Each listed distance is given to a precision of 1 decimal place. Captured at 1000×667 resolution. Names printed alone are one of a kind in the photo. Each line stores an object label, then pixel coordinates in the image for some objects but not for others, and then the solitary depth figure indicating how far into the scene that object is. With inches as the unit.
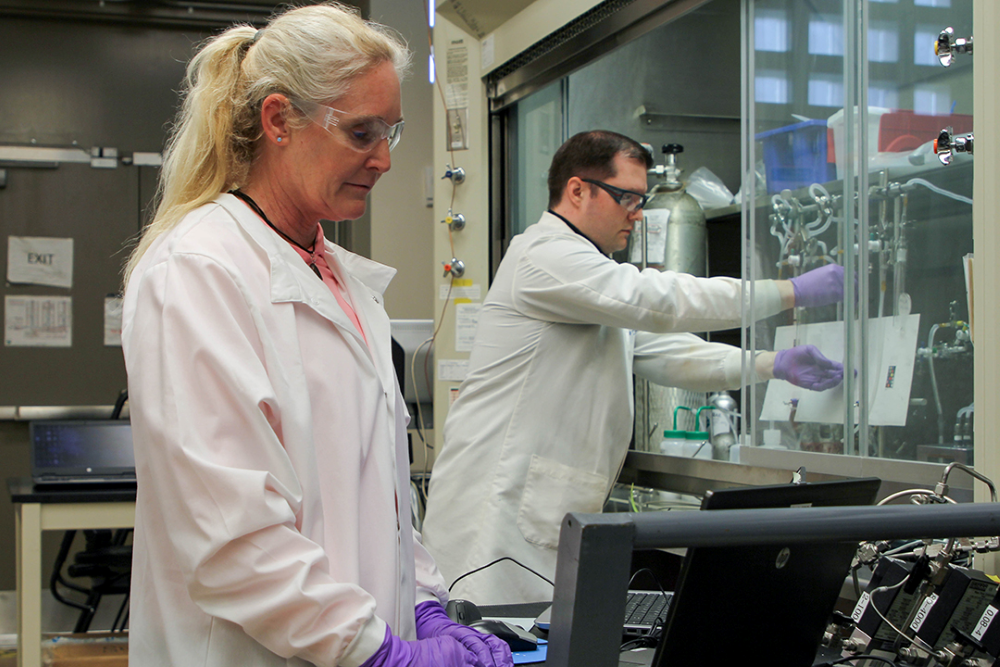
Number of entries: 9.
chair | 131.9
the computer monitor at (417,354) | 124.3
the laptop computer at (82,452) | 110.3
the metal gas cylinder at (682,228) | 96.3
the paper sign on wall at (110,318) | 172.9
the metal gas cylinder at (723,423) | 90.0
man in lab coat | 75.6
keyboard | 49.1
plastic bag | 96.8
